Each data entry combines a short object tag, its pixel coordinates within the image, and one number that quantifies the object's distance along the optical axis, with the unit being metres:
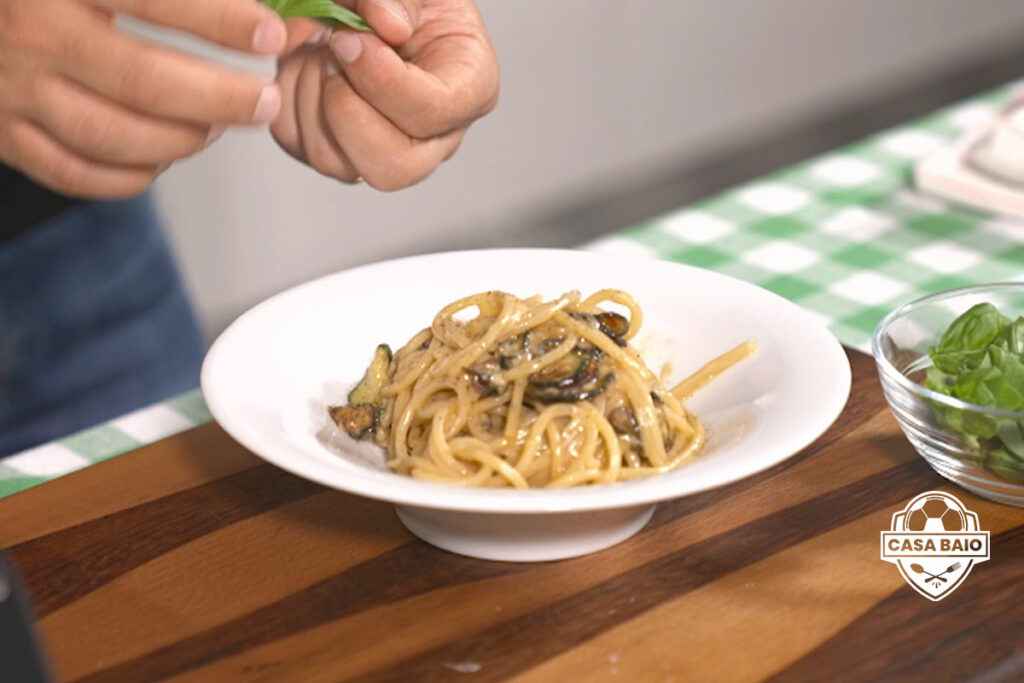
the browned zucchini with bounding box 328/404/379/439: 0.94
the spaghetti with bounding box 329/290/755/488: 0.91
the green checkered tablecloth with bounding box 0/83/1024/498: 1.11
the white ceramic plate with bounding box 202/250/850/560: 0.85
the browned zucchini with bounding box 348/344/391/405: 0.95
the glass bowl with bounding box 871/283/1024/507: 0.91
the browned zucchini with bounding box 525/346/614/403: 0.92
